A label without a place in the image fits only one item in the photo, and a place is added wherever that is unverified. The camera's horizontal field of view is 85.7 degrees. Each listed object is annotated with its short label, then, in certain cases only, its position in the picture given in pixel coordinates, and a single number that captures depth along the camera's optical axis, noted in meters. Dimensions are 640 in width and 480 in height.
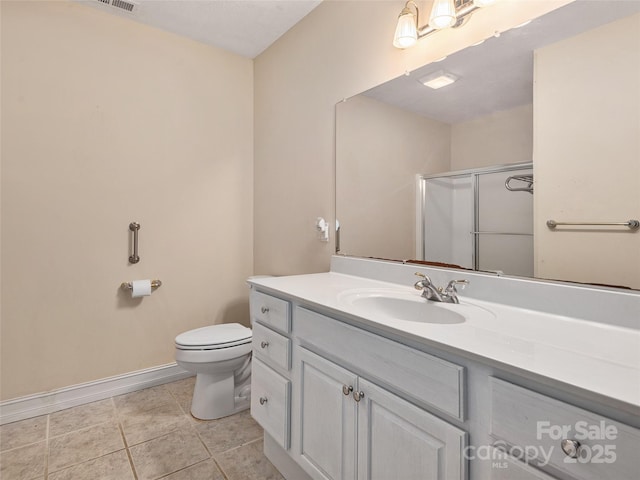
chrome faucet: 1.24
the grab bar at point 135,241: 2.29
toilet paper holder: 2.27
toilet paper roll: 2.25
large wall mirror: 0.98
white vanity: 0.60
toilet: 1.89
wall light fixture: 1.34
